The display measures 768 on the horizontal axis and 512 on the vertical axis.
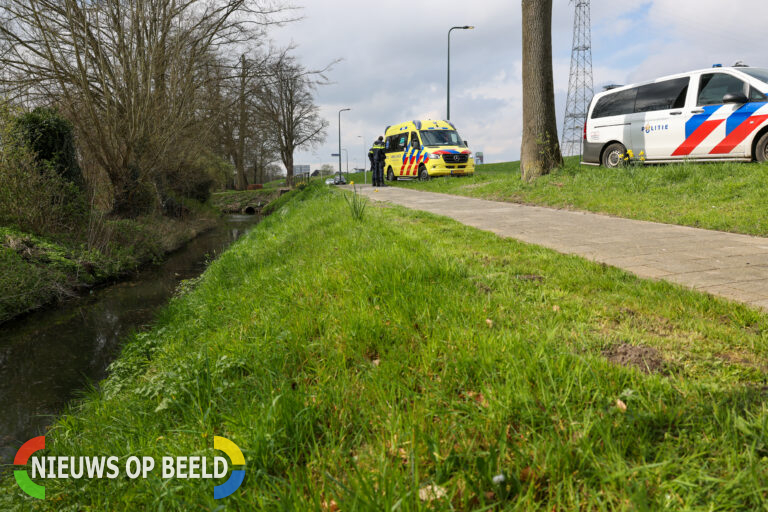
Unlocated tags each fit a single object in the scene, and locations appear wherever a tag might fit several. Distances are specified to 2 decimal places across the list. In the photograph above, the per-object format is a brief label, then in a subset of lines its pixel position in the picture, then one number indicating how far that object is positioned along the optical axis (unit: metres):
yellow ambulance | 19.36
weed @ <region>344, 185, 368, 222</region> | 7.29
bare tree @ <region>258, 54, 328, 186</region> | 38.31
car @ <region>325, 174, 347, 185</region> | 44.22
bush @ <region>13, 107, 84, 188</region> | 10.66
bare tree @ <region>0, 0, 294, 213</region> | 12.35
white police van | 8.48
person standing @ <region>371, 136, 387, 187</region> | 18.89
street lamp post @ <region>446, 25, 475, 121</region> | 24.12
